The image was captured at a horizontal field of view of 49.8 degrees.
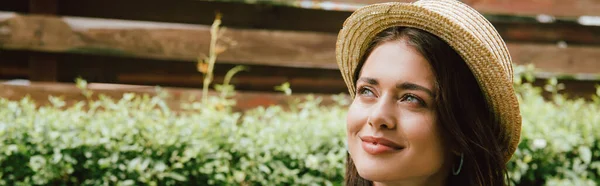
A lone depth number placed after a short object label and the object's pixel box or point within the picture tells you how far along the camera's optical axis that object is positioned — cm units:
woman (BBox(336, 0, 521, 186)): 172
